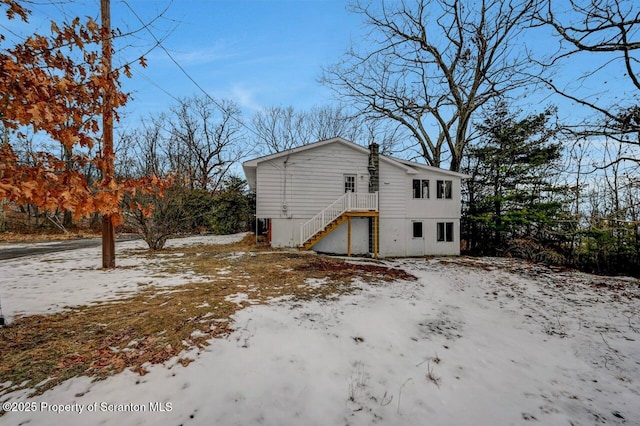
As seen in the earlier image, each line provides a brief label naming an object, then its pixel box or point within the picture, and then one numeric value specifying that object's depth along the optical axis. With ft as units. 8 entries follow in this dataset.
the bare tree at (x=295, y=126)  94.73
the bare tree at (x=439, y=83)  54.13
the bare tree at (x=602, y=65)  12.07
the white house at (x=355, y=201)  43.62
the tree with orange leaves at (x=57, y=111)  7.72
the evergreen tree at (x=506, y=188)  48.98
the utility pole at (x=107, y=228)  23.68
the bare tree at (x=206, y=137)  88.07
